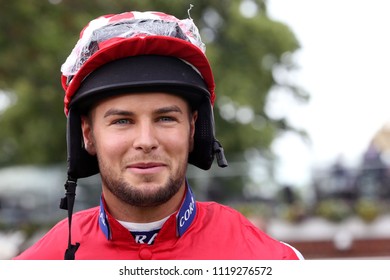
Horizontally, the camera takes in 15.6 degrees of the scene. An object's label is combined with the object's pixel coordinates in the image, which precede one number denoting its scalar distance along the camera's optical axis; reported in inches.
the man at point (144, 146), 144.2
